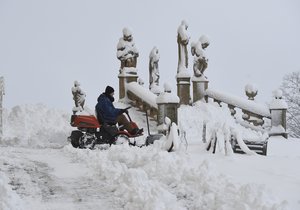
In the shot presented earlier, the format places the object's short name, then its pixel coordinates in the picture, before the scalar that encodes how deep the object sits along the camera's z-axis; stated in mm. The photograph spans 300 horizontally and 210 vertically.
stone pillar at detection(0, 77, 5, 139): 28828
